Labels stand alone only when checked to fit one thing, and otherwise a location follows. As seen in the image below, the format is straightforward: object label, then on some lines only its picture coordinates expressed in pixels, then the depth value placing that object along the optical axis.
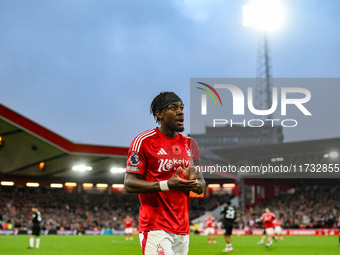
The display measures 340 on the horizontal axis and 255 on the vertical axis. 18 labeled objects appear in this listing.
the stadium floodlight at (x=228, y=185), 57.59
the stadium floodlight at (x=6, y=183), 45.53
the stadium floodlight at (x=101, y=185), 53.99
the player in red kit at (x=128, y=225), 31.16
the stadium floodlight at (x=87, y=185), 53.94
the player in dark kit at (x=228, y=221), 20.09
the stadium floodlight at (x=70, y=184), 52.19
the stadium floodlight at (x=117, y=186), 55.92
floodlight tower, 35.62
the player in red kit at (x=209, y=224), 27.13
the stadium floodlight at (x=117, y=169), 46.41
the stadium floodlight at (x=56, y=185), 50.16
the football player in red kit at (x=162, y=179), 4.80
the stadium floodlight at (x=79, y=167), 43.23
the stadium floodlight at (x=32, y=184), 47.91
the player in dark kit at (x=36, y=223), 21.56
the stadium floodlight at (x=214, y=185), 57.85
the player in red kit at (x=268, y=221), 22.77
